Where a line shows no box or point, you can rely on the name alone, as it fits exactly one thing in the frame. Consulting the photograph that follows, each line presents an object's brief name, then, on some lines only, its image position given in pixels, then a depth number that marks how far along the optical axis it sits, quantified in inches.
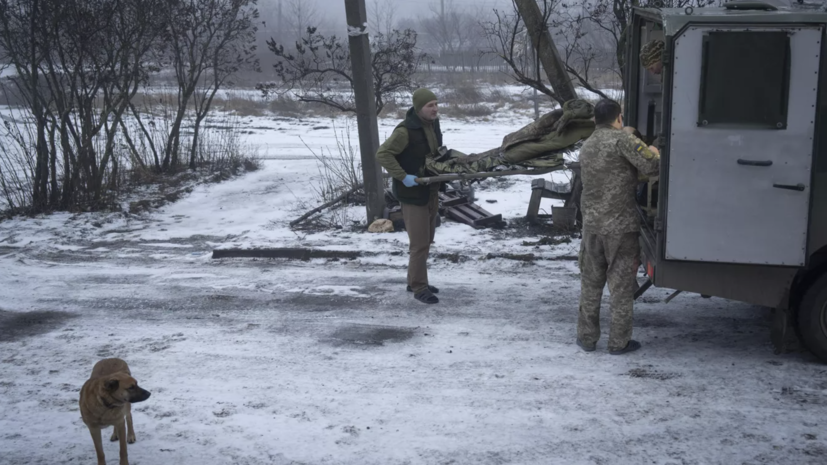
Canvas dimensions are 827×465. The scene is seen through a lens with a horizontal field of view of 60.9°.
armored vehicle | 167.2
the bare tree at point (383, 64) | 407.9
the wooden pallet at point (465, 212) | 349.1
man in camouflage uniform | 191.6
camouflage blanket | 247.0
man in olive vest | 248.1
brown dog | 137.8
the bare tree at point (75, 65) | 390.0
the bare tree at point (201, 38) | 499.8
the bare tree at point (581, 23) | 352.2
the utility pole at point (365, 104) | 346.3
